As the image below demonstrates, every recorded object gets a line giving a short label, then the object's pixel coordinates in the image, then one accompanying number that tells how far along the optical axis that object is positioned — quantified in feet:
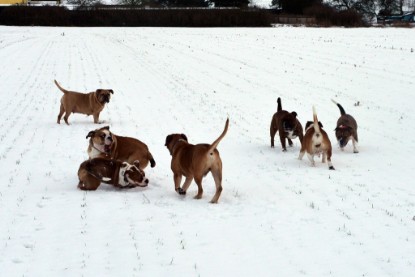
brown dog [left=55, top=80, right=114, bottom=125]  44.56
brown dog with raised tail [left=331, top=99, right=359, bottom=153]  35.76
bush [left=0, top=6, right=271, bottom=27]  199.52
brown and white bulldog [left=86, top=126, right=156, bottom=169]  28.76
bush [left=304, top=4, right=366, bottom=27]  190.39
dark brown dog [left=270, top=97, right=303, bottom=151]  35.91
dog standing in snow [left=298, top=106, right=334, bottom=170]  31.48
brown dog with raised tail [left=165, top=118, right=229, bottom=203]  24.07
